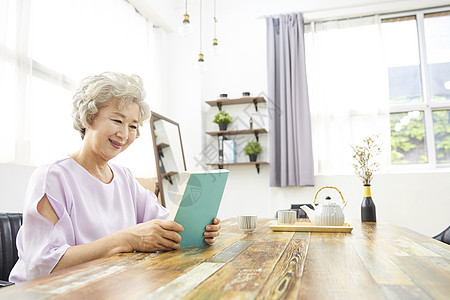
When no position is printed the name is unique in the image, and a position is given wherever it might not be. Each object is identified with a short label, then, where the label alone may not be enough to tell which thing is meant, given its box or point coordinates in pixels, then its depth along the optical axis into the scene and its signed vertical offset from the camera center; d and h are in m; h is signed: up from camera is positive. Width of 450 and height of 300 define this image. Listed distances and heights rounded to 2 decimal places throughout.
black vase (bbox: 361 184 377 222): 2.12 -0.21
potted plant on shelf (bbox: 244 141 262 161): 3.82 +0.31
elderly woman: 1.00 -0.07
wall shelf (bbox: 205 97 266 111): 3.88 +0.87
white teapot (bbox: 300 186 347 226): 1.62 -0.17
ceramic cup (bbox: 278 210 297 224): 1.67 -0.18
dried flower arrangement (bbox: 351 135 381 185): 3.61 +0.22
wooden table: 0.59 -0.20
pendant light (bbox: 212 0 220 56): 2.62 +0.97
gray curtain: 3.72 +0.77
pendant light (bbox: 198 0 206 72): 2.62 +0.88
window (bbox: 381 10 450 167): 3.71 +0.94
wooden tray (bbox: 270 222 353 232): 1.53 -0.22
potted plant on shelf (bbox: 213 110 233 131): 3.91 +0.65
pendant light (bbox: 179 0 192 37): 2.21 +0.95
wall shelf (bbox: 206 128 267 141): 3.83 +0.51
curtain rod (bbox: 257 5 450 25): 3.82 +1.76
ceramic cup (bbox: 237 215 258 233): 1.52 -0.19
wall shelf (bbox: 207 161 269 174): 3.77 +0.16
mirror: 3.47 +0.28
